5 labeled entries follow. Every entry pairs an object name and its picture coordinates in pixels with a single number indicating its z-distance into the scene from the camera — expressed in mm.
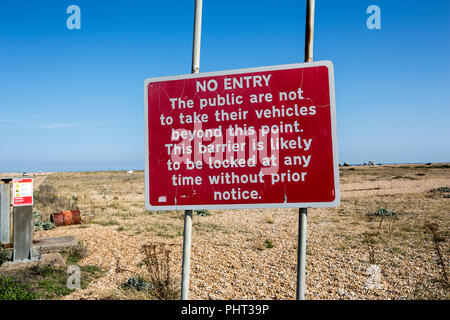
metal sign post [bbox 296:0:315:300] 2658
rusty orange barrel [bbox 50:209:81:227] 12000
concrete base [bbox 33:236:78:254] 7767
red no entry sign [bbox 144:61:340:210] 2832
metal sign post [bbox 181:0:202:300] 2988
